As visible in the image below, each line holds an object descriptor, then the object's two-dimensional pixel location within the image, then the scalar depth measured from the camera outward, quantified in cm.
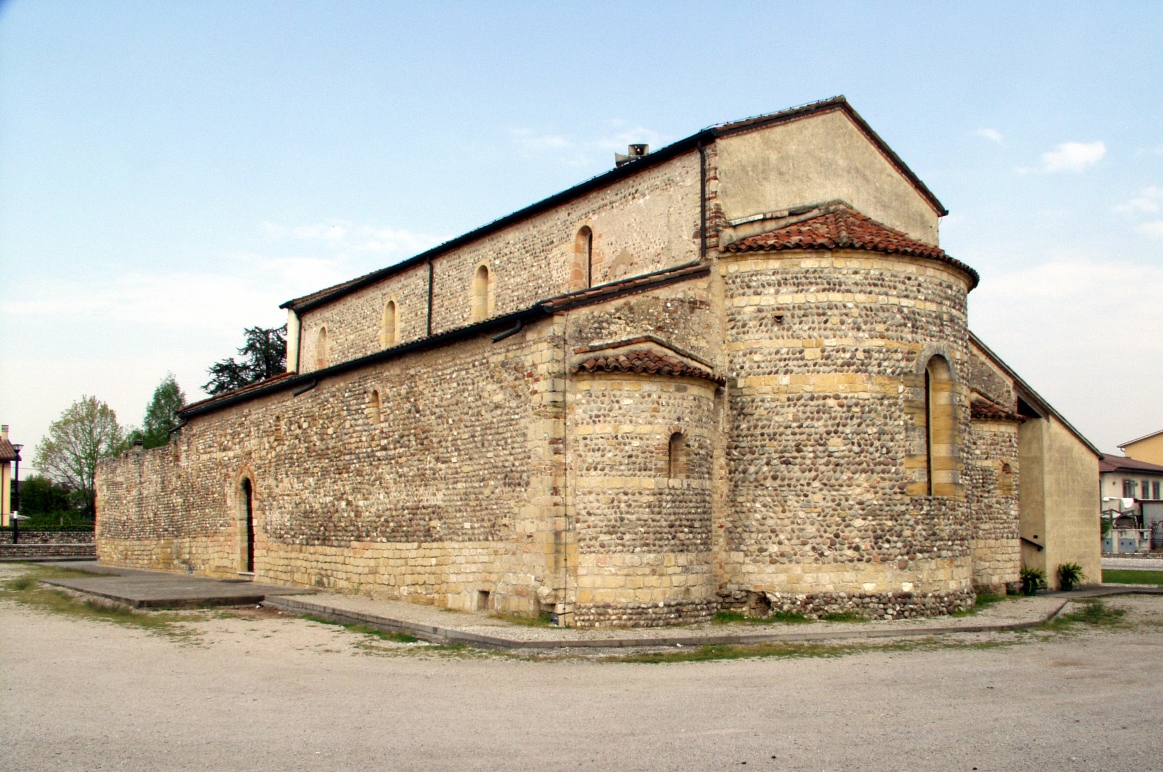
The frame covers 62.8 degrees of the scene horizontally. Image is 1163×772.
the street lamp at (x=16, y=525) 3875
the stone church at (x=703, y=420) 1442
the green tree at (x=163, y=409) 6619
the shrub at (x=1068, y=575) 2183
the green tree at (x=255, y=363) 4881
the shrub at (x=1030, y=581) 2036
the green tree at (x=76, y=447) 6888
